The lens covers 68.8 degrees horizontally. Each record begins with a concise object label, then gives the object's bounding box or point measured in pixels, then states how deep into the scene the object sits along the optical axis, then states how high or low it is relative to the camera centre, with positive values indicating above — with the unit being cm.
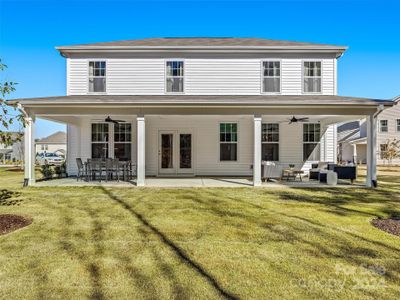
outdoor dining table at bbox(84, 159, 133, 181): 1236 -86
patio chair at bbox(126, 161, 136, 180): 1313 -107
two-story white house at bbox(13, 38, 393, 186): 1444 +283
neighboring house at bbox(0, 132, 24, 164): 4386 -100
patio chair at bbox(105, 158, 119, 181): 1216 -78
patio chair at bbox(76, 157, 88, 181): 1283 -79
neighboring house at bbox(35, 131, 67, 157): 5200 +66
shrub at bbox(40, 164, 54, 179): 1403 -120
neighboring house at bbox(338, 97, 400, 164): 3089 +148
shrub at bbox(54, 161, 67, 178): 1491 -119
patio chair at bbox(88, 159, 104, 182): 1218 -87
